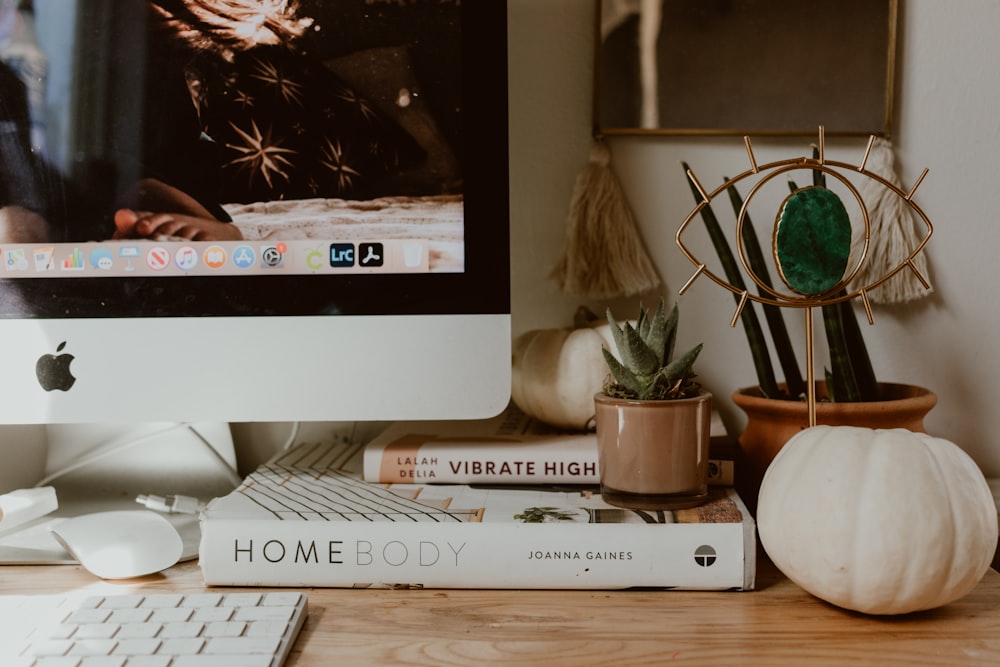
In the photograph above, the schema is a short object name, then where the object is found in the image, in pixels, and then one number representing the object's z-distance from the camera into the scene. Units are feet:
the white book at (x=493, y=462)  2.16
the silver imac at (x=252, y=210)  2.05
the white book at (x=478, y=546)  1.85
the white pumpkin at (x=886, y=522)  1.61
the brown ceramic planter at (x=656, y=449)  1.90
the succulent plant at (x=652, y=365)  1.92
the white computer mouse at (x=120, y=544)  1.96
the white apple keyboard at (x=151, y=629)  1.49
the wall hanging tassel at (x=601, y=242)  2.71
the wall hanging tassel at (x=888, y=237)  2.66
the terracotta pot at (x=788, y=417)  2.12
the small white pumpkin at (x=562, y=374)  2.31
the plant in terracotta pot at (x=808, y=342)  2.00
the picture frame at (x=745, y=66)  2.66
